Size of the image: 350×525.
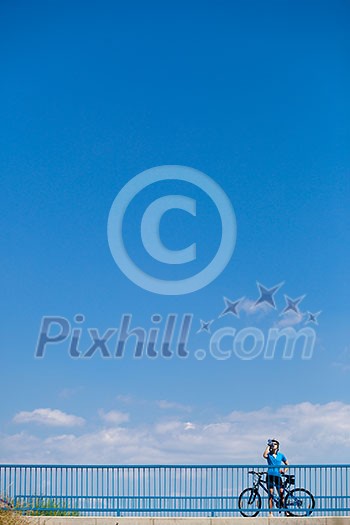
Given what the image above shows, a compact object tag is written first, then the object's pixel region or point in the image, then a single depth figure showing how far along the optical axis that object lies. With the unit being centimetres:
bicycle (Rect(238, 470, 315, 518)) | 3100
